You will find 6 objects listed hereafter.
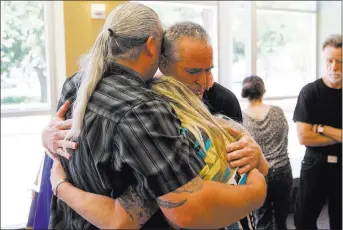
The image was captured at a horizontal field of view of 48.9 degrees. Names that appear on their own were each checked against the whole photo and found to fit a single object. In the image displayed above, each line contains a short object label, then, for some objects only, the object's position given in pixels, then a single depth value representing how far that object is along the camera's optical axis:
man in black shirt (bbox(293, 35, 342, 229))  2.61
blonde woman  0.94
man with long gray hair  0.88
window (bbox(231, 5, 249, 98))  4.77
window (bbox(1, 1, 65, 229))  3.37
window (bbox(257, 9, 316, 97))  4.98
